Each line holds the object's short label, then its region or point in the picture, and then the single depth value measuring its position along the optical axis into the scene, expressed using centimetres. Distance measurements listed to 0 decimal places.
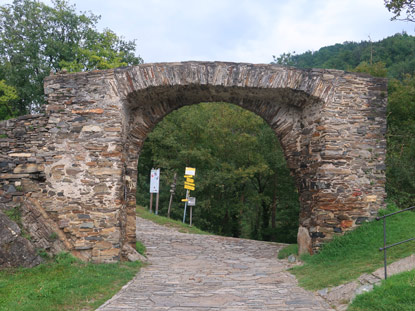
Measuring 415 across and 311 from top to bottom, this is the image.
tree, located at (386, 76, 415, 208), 1188
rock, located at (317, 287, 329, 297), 499
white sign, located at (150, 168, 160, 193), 1777
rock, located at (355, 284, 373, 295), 439
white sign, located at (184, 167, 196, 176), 1526
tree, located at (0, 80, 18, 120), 2295
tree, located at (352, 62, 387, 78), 1683
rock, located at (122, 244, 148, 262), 745
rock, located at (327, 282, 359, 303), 457
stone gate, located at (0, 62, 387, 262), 705
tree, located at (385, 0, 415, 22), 1125
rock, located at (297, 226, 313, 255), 757
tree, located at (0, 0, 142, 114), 2459
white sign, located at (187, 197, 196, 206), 1610
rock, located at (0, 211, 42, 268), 626
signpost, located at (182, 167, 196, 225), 1528
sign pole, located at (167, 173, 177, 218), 1868
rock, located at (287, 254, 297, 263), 770
